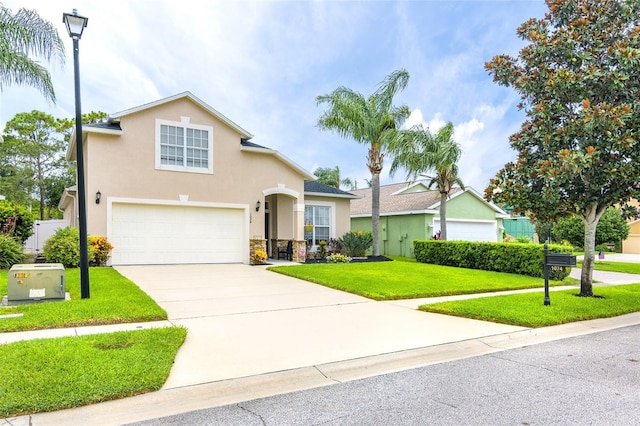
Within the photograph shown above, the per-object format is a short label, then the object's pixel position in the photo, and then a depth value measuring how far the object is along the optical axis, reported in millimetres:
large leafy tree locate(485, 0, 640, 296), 8406
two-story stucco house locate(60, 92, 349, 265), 14289
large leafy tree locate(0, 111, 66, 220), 33781
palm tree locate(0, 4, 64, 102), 12693
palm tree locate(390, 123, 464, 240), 18172
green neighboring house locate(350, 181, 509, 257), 22484
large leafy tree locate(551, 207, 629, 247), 29312
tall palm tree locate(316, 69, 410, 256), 18094
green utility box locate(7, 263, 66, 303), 7512
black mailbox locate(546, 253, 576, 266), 8000
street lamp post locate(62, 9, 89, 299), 7664
